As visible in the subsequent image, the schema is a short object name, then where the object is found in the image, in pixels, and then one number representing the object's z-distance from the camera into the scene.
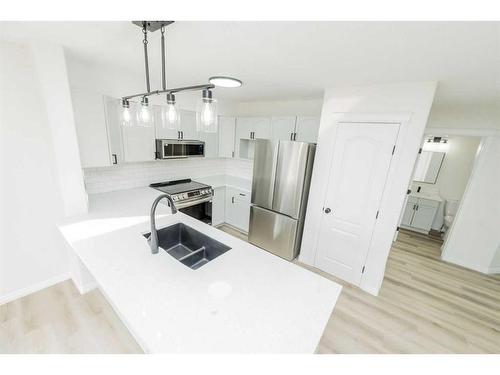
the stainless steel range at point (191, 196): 2.89
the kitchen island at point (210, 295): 0.84
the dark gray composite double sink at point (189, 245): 1.67
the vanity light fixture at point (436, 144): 4.29
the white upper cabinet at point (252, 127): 3.31
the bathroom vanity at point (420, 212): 4.05
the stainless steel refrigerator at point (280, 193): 2.59
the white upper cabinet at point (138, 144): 2.45
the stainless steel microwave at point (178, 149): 2.71
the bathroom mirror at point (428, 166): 4.37
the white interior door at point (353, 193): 2.15
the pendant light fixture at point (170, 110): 1.09
